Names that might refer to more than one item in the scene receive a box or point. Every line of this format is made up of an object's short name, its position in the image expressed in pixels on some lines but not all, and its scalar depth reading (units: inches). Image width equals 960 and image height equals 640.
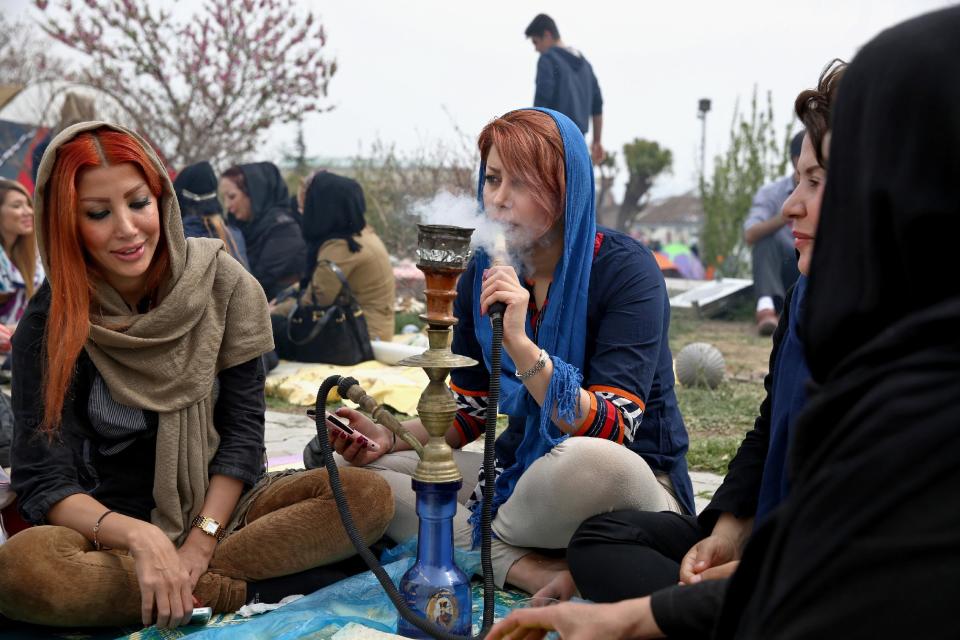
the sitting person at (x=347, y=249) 288.0
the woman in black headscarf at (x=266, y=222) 327.0
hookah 85.4
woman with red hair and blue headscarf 101.0
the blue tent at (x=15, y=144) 516.1
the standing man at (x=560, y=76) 315.0
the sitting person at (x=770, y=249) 345.1
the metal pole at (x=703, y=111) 1048.2
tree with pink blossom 481.4
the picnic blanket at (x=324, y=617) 95.3
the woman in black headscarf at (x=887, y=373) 36.3
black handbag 269.6
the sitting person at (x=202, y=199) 281.4
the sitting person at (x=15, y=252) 240.4
